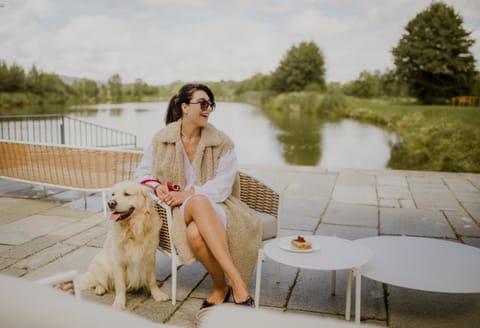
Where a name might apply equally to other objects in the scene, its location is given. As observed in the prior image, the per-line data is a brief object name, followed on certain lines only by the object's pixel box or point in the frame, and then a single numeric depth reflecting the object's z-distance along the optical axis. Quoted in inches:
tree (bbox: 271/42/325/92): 1855.3
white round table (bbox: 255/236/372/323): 93.0
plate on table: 99.0
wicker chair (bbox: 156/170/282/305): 111.0
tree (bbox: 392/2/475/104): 1053.8
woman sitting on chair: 108.1
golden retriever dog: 105.5
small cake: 100.0
